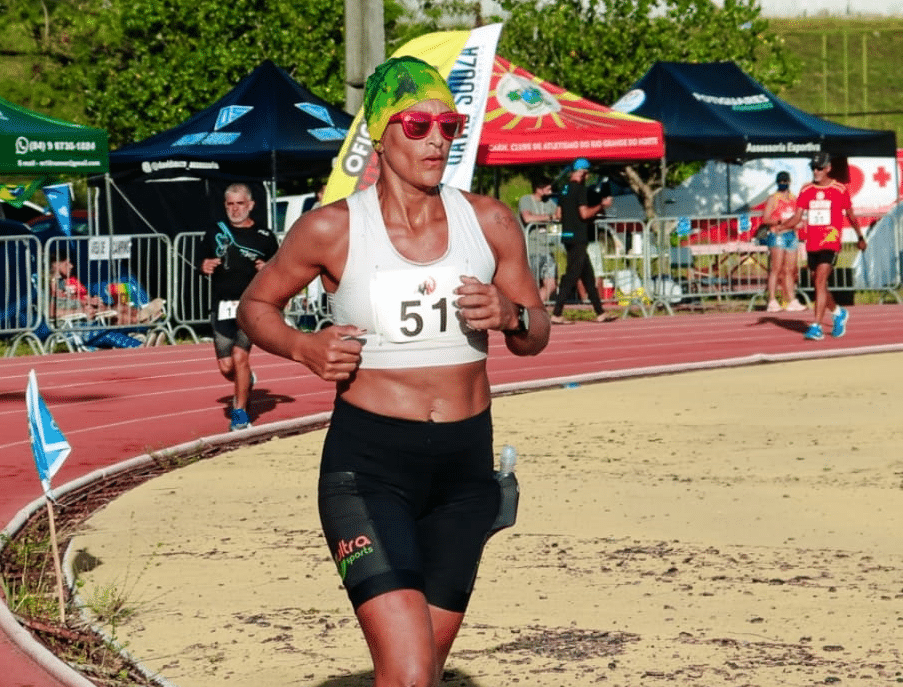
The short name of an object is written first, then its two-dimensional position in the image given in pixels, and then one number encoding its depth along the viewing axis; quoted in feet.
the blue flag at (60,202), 83.20
